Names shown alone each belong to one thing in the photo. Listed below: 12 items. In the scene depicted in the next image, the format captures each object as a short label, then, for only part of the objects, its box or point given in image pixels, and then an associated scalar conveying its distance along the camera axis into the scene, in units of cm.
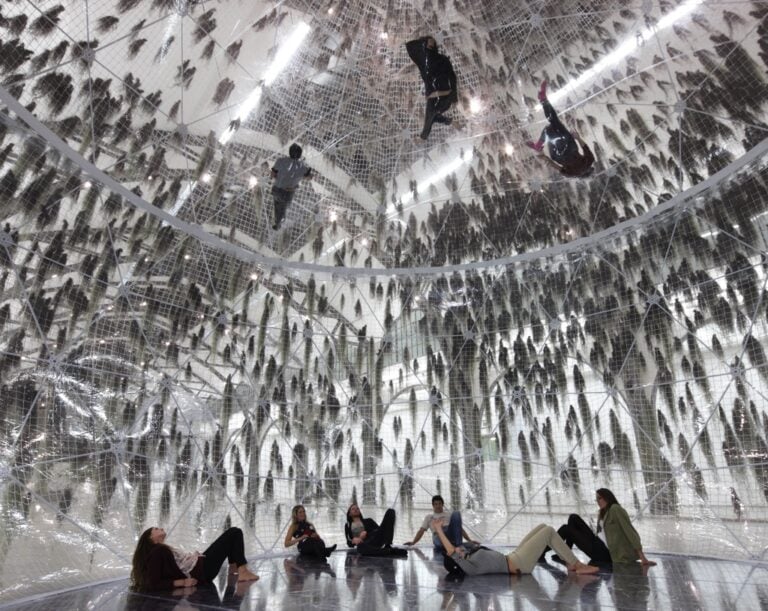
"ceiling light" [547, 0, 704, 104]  1059
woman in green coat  847
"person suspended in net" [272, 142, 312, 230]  1130
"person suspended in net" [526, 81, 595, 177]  1108
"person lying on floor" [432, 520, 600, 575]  745
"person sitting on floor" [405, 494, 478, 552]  963
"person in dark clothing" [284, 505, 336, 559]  991
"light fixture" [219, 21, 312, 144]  1205
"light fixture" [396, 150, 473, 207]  1413
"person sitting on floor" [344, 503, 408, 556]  1041
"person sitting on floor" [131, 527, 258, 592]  703
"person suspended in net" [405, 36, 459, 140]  1037
